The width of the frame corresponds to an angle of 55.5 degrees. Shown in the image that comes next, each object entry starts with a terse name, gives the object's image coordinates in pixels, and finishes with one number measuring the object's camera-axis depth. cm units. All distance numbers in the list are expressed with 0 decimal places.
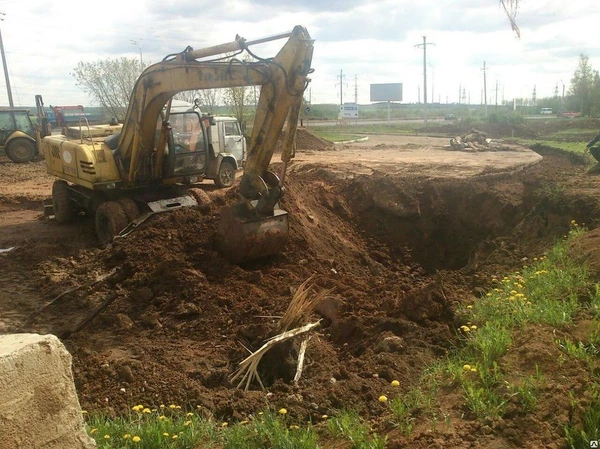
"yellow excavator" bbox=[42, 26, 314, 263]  763
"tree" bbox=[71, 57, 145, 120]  3472
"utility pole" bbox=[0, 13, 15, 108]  3662
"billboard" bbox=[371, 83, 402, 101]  6481
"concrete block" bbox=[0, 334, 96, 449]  293
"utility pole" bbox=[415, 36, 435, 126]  5586
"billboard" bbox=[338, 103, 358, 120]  5467
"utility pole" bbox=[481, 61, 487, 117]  6476
